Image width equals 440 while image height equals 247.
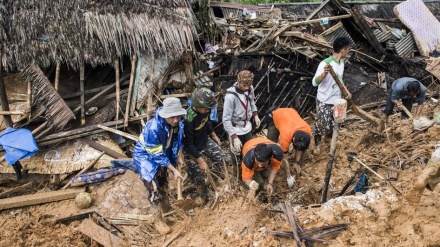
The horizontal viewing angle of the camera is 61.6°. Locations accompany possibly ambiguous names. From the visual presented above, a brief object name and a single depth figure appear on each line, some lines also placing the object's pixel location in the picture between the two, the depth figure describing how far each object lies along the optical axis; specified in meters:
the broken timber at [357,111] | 5.06
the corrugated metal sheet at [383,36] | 9.56
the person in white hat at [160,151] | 4.34
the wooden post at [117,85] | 6.80
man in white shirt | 5.59
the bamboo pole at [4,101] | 6.30
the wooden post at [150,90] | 6.90
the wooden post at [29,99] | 6.51
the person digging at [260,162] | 4.49
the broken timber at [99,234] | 4.93
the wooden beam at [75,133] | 6.55
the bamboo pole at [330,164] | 4.28
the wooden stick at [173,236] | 4.28
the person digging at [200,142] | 4.64
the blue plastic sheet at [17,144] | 5.92
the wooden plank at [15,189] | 6.41
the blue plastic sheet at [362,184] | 4.64
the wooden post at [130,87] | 6.79
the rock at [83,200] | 5.93
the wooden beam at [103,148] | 6.71
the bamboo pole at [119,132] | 6.72
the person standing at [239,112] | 5.23
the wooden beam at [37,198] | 6.05
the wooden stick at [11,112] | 6.32
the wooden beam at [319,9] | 8.57
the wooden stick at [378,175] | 4.14
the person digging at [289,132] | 5.19
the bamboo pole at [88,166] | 6.49
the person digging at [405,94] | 5.98
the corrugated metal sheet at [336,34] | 8.75
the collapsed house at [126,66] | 6.34
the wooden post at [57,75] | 6.55
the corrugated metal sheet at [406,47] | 9.43
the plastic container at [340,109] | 3.92
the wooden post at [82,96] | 6.78
